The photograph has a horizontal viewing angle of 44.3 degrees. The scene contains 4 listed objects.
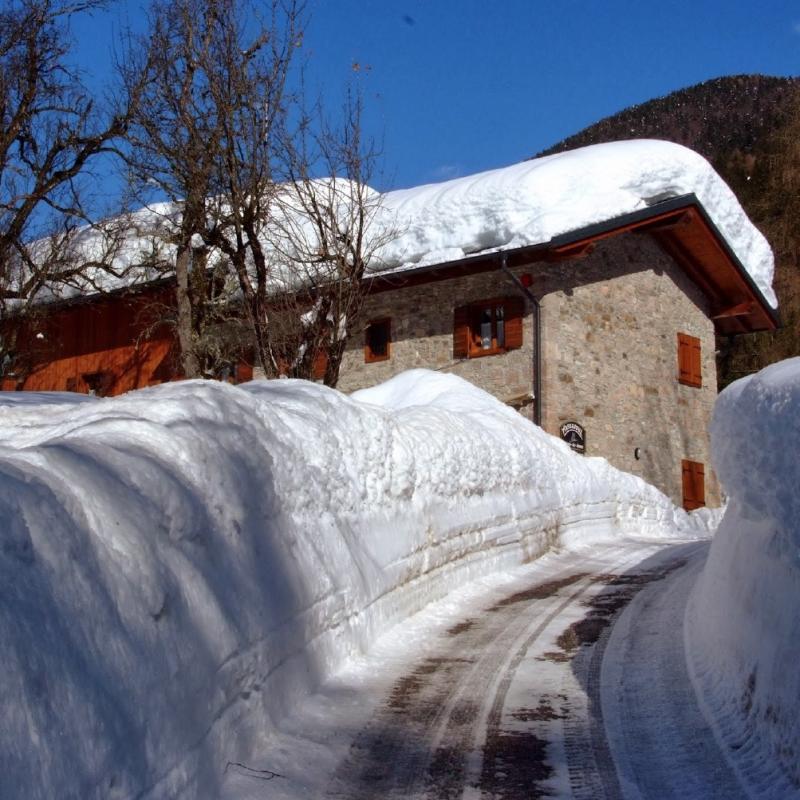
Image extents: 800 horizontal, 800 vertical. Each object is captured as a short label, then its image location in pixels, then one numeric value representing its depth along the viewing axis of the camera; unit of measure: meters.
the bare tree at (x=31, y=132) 15.88
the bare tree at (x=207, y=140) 14.11
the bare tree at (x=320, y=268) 14.28
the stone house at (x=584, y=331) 19.44
